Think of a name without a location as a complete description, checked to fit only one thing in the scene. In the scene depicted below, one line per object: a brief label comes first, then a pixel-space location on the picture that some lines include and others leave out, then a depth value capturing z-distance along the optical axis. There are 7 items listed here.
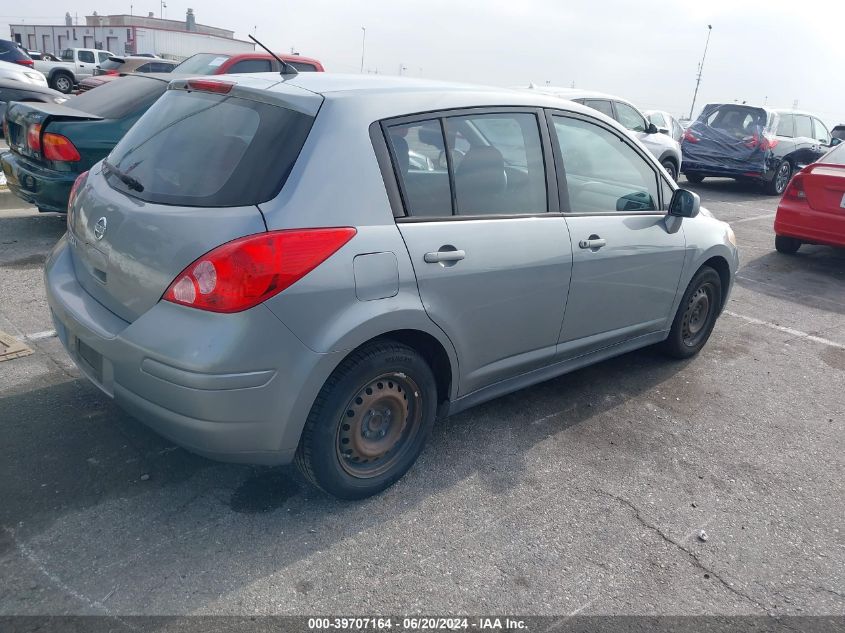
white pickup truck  26.62
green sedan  5.97
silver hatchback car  2.55
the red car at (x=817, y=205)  7.75
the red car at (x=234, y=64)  8.91
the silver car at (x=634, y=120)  10.23
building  53.47
